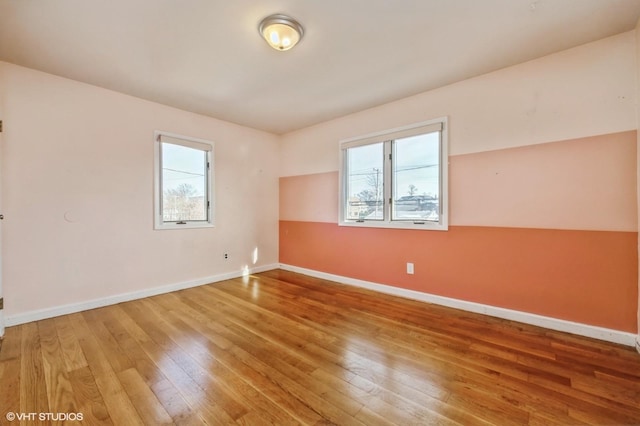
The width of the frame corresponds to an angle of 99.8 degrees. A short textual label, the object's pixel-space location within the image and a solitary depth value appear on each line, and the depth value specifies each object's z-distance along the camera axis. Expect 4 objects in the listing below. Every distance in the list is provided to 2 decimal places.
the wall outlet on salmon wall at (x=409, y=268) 3.44
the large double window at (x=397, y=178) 3.25
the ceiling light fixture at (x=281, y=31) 2.05
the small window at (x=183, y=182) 3.64
